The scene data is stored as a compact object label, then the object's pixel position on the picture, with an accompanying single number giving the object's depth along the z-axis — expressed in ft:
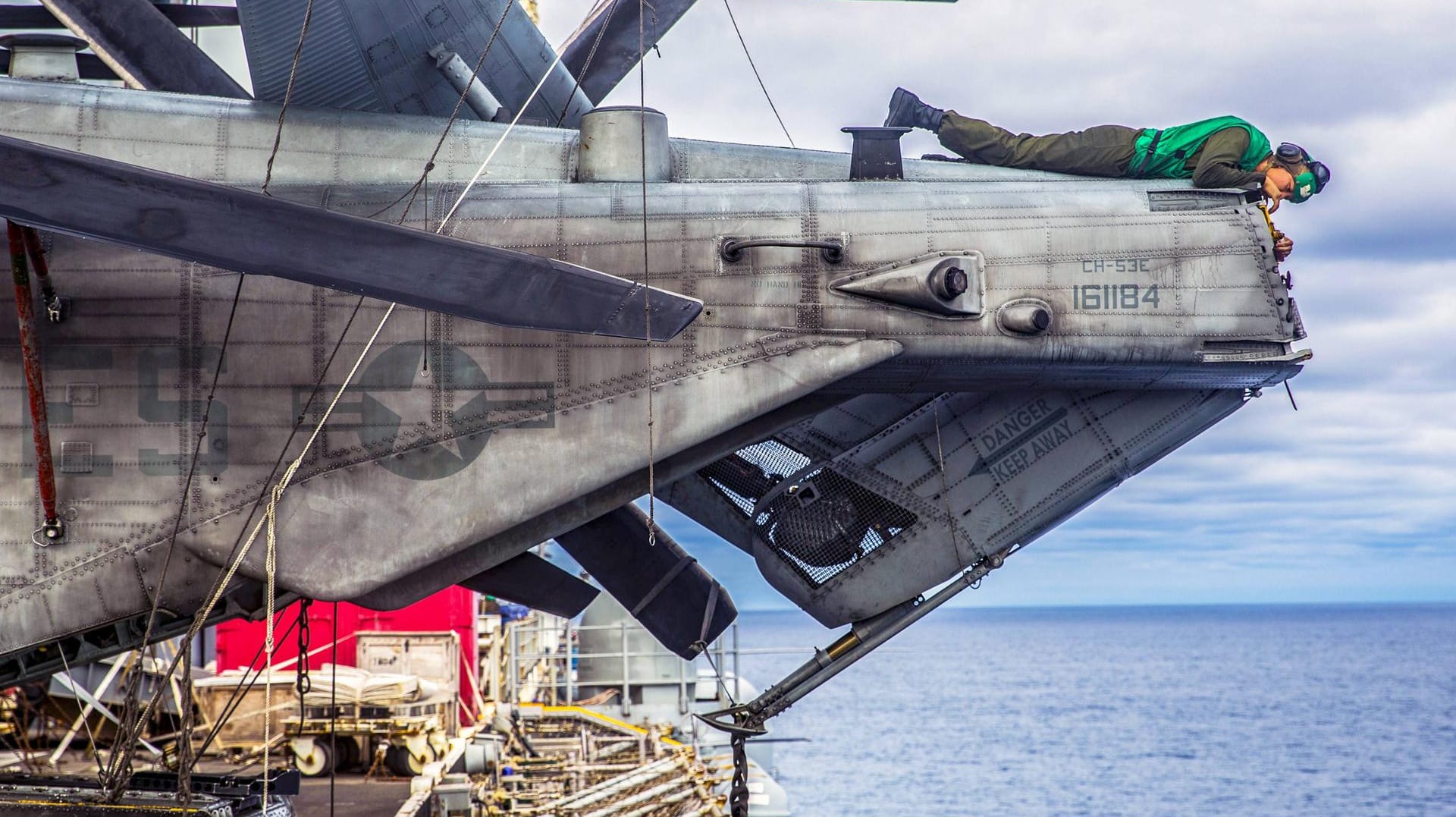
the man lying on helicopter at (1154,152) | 36.70
